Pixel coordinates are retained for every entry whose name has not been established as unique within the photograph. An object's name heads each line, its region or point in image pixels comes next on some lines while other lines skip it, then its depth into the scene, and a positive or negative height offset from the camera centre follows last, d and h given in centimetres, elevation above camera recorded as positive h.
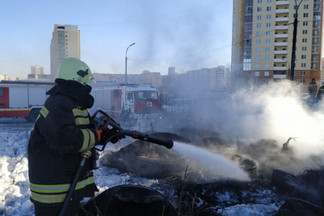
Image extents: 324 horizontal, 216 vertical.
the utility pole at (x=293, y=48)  1411 +267
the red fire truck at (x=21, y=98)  1381 -45
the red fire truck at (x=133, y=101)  1331 -49
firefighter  190 -40
